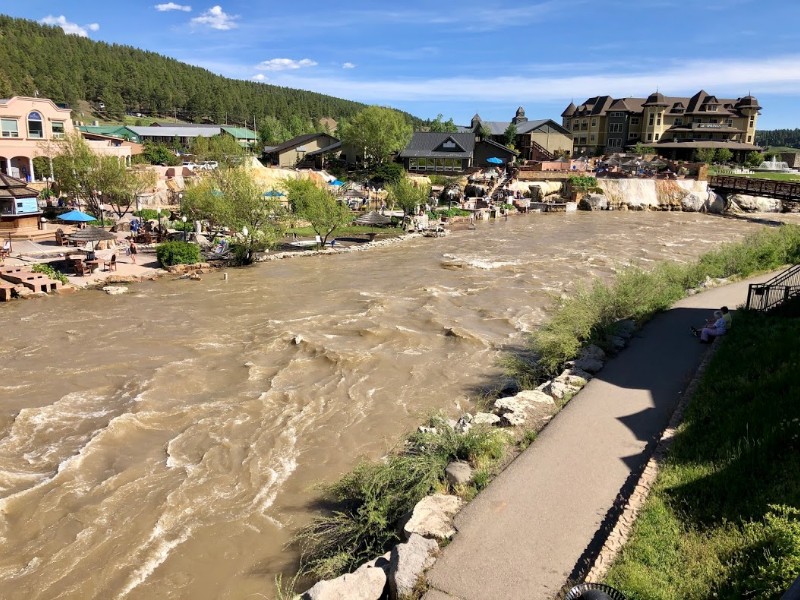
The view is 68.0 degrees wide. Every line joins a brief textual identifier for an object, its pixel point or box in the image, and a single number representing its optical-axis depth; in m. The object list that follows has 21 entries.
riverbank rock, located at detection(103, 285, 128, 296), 23.97
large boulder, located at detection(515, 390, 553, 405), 12.30
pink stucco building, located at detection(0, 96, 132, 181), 45.12
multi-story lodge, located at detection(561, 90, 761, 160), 87.06
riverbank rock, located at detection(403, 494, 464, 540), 7.89
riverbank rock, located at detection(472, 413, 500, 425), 11.37
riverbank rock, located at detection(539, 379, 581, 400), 12.54
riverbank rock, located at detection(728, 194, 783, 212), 62.06
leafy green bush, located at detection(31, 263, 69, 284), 24.48
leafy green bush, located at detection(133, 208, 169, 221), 39.42
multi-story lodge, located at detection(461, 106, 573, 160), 79.31
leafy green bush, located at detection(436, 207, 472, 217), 51.41
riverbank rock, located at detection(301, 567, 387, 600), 6.89
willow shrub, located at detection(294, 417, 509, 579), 8.49
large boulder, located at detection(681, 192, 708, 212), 63.62
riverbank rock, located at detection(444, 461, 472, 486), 9.26
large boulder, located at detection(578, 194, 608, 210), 63.16
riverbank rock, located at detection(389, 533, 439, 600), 6.89
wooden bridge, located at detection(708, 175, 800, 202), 49.66
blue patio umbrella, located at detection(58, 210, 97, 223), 29.64
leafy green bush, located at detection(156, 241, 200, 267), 28.11
